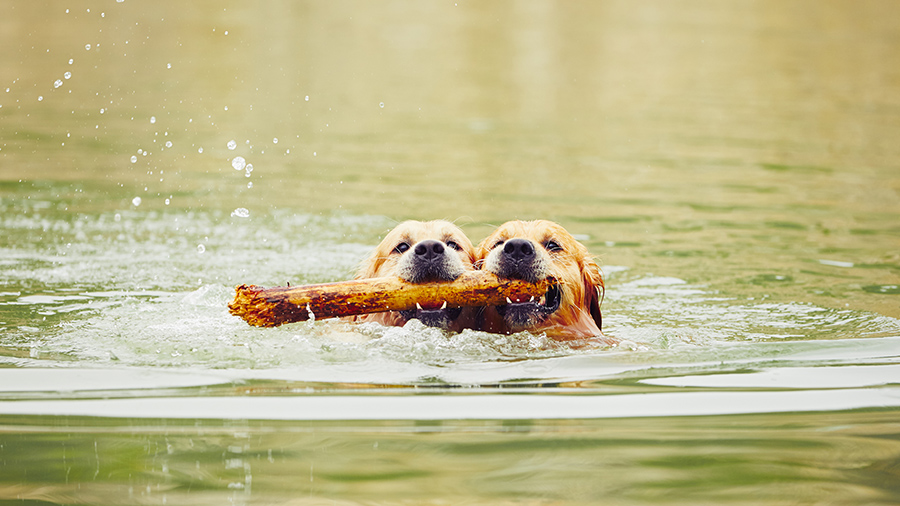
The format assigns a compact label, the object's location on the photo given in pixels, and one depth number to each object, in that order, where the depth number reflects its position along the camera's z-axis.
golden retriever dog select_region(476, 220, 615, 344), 11.16
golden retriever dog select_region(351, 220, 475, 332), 10.94
